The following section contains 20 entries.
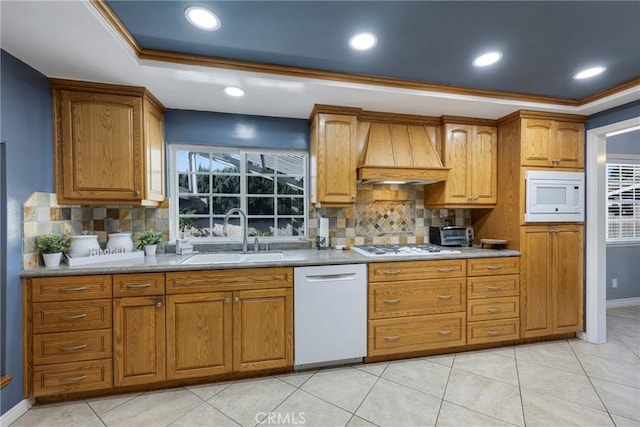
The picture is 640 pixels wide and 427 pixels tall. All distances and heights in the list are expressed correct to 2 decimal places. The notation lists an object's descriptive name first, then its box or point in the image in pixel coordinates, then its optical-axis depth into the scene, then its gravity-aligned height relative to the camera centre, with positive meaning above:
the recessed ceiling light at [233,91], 2.14 +0.95
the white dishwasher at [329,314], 2.18 -0.86
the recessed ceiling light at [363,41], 1.64 +1.04
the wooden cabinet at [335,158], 2.51 +0.47
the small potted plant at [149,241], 2.42 -0.28
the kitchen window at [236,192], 2.73 +0.18
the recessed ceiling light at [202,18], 1.43 +1.04
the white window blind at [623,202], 3.72 +0.10
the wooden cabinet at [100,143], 2.05 +0.51
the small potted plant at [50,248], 1.88 -0.27
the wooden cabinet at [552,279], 2.65 -0.70
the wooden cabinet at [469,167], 2.79 +0.44
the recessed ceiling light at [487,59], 1.84 +1.05
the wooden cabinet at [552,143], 2.65 +0.65
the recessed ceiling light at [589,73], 2.04 +1.05
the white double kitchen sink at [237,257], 2.34 -0.43
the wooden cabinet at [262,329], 2.07 -0.93
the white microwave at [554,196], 2.63 +0.13
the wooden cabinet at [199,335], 1.98 -0.92
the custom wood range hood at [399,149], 2.58 +0.59
